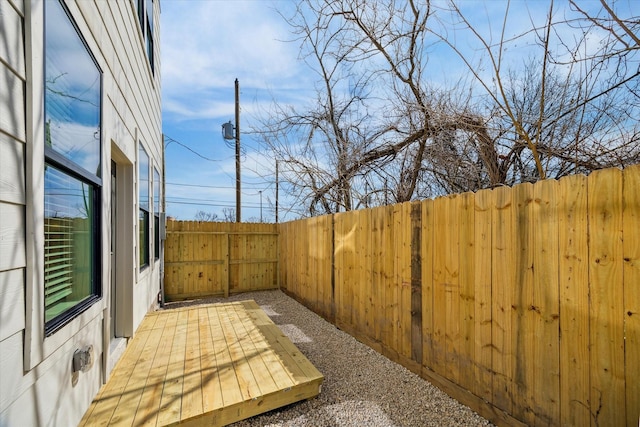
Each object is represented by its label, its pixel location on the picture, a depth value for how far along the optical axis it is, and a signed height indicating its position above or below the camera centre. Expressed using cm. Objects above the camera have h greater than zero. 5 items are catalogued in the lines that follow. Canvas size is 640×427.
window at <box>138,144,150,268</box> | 370 +16
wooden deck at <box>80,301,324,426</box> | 203 -130
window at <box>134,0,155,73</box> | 385 +268
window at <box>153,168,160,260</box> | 524 -3
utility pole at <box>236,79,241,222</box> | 895 +184
